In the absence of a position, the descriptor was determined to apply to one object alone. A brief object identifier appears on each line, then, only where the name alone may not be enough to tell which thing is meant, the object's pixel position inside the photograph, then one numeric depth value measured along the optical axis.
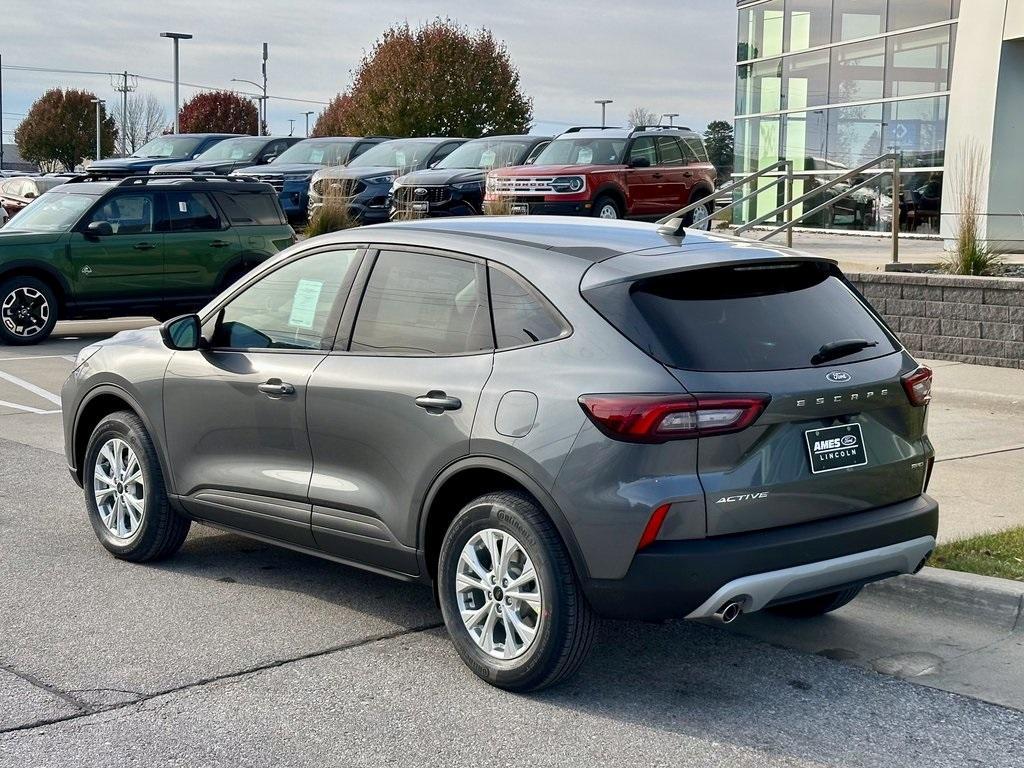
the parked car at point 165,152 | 30.06
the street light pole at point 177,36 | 59.50
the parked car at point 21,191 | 29.55
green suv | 15.92
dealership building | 18.77
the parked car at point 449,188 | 22.95
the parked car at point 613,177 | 21.42
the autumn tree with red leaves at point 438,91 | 51.66
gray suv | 4.60
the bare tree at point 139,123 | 112.81
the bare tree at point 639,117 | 98.88
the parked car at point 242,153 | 29.59
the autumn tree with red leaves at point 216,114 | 102.06
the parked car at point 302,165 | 26.08
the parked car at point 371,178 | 24.16
